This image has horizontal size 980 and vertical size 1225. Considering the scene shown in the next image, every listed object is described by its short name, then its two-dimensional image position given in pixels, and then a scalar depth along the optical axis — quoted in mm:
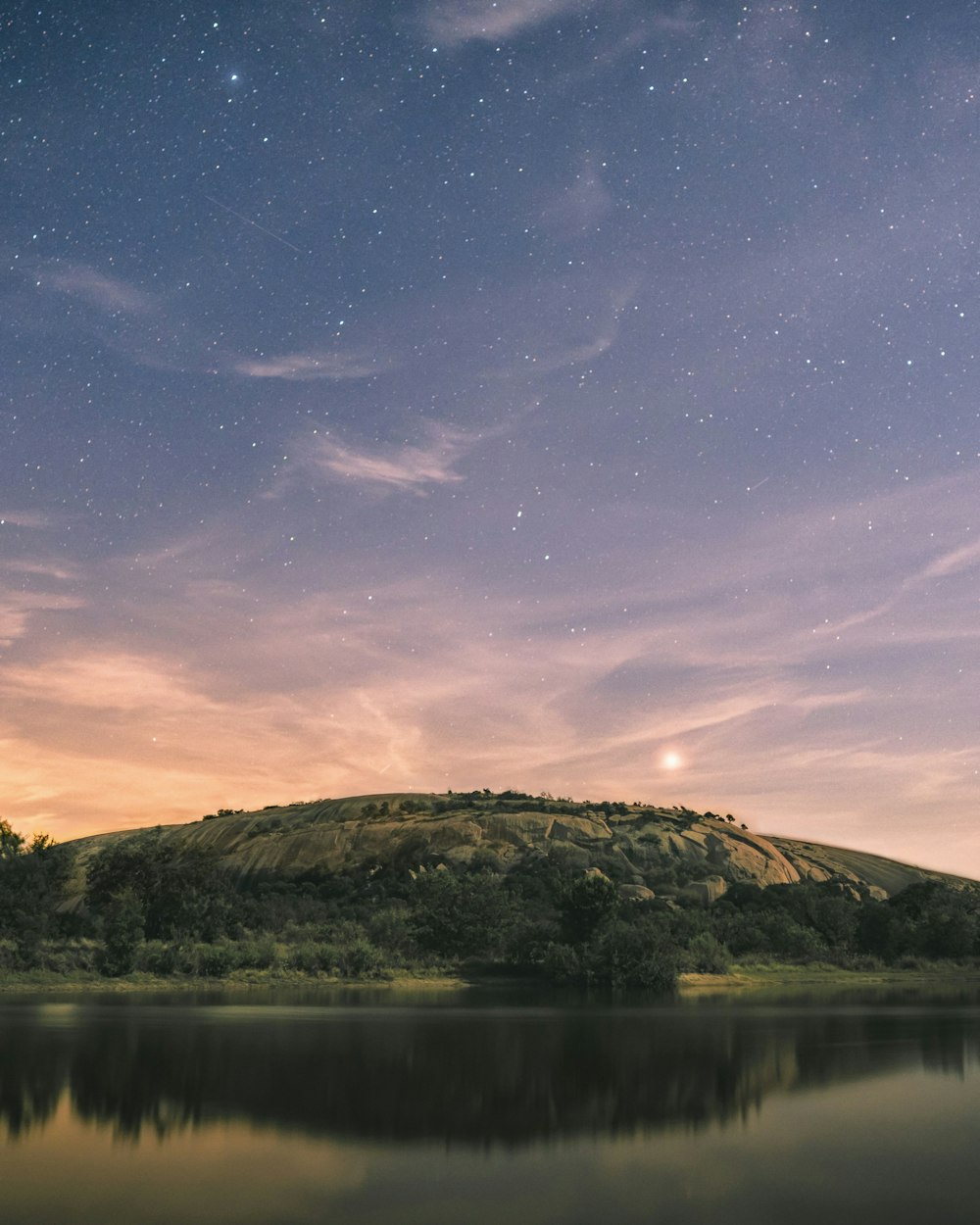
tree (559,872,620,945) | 80500
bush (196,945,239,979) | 70500
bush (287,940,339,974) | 74625
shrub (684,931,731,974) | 82750
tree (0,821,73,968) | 74188
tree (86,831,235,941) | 80375
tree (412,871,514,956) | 85438
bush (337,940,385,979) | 74562
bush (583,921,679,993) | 69750
